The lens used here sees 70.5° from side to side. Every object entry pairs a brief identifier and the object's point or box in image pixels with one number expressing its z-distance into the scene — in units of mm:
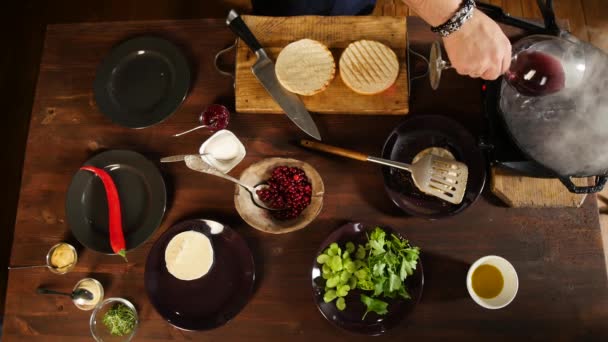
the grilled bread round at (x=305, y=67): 1421
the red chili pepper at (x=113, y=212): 1393
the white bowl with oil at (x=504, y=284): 1243
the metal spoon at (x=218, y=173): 1376
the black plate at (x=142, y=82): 1515
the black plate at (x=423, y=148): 1354
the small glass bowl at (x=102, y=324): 1350
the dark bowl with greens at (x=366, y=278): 1245
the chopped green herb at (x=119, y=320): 1347
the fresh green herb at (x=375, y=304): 1235
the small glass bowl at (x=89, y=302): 1383
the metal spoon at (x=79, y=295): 1363
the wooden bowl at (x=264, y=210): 1336
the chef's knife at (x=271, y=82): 1438
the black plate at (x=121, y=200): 1424
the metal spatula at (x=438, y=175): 1303
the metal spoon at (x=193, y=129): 1474
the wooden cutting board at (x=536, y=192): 1329
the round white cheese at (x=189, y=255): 1352
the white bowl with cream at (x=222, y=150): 1412
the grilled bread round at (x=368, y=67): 1401
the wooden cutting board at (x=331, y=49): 1428
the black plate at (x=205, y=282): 1364
